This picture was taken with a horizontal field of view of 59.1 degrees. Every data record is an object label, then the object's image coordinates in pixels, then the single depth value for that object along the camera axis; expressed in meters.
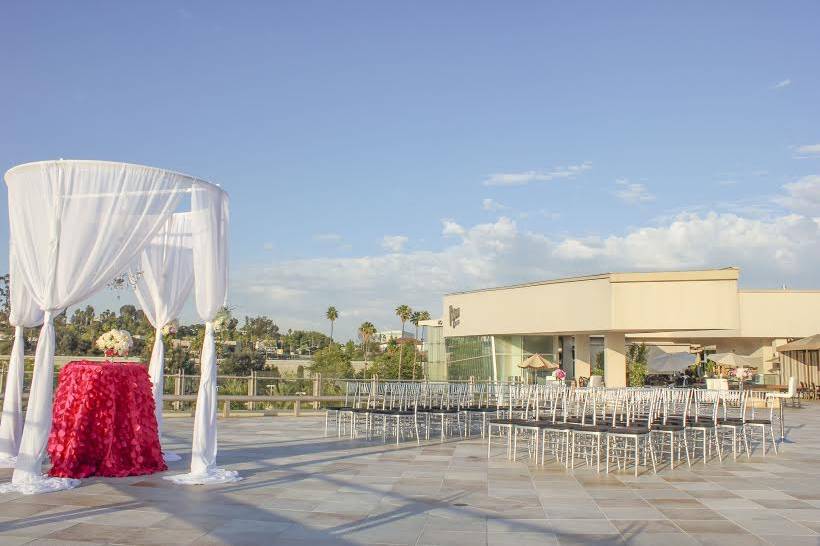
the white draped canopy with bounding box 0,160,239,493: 7.54
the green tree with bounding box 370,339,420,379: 37.17
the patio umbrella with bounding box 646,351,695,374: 29.08
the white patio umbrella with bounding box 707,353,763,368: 25.72
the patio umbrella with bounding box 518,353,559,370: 23.57
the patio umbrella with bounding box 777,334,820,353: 25.77
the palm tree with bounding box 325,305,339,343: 60.84
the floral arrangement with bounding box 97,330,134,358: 9.59
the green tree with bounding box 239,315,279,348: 59.71
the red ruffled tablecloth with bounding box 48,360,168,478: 8.09
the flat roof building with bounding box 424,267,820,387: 22.39
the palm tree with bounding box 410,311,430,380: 56.26
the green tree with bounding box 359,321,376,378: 53.00
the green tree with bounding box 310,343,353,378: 36.19
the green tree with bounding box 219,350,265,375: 34.21
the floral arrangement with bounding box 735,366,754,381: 18.80
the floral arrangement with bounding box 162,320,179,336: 10.12
